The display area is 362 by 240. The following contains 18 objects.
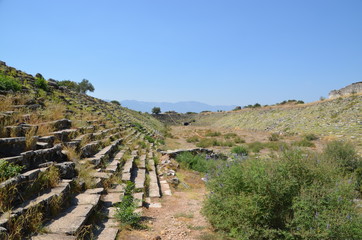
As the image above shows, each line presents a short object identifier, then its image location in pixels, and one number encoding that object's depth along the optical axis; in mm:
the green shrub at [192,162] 10961
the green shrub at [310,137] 20188
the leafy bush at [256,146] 16875
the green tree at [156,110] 76125
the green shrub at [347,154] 9508
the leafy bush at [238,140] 22047
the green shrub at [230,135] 25936
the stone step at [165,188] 7039
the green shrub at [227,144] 19909
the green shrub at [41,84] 13391
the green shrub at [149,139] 16953
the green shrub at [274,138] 21609
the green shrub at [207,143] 19766
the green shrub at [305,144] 17328
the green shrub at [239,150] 15462
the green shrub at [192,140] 23233
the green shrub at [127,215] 4273
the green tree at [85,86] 60406
